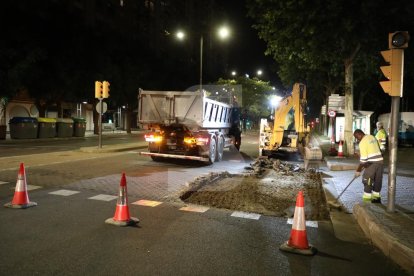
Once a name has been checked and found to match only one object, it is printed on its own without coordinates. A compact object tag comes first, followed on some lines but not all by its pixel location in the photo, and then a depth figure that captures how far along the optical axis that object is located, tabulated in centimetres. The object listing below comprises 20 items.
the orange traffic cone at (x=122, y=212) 653
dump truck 1492
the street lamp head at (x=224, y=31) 2644
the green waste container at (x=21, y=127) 2892
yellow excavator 1692
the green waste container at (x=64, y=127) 3272
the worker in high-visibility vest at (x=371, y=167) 828
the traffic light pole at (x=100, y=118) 2008
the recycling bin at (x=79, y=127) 3478
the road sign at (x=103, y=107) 2038
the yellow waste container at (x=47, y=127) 3061
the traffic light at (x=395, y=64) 691
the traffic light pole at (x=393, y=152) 697
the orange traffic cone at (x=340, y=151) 1817
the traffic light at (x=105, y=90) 1984
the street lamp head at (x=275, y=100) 1793
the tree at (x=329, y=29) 1523
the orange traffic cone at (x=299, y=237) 554
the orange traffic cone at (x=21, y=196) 748
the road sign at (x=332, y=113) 2303
